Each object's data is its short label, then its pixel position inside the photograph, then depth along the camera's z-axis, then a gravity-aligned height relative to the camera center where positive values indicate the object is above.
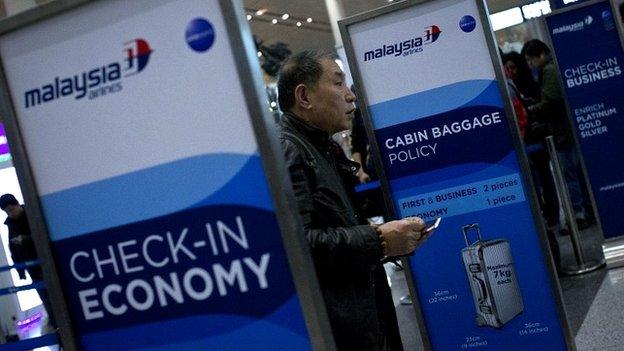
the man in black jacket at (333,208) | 2.33 -0.13
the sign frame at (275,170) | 1.58 +0.01
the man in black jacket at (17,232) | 6.06 +0.10
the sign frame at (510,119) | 3.78 -0.02
